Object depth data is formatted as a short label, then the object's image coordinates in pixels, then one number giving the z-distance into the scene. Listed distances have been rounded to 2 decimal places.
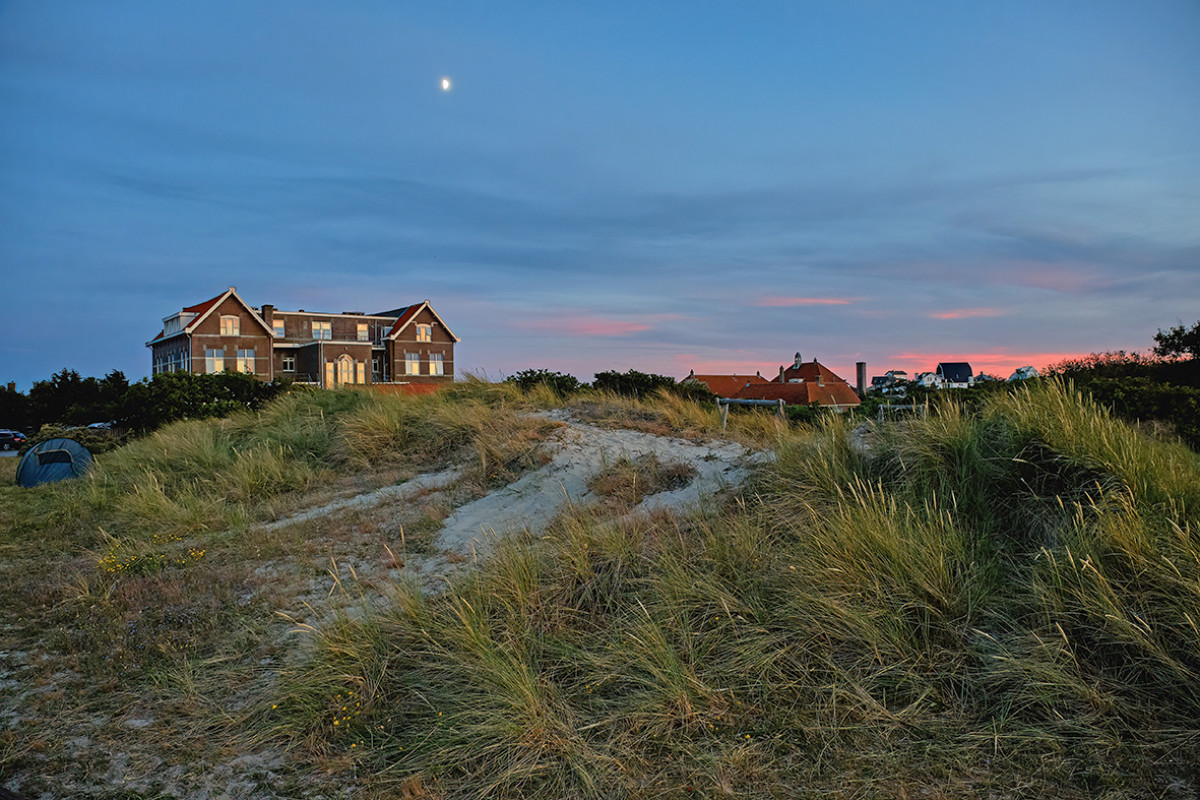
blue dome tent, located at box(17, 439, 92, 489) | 15.44
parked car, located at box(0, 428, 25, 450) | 31.98
